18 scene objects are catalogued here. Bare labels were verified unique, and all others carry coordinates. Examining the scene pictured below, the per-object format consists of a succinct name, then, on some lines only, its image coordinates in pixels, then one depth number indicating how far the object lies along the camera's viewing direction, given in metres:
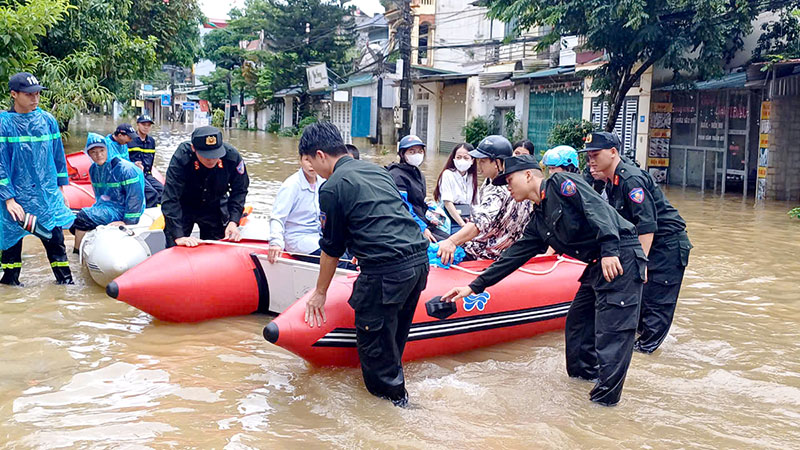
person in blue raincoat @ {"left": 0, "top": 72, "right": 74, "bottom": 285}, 6.00
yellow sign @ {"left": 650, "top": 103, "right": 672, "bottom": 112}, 17.05
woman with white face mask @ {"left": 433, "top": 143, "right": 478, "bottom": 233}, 7.29
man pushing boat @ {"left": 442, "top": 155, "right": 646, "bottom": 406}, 4.00
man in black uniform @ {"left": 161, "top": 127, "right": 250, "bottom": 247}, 5.70
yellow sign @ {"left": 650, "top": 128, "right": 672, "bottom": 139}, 17.11
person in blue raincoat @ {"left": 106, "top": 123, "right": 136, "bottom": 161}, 8.56
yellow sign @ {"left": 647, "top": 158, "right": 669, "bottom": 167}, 17.27
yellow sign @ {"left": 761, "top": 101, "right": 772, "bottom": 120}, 13.87
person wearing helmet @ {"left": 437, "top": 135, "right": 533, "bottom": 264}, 5.19
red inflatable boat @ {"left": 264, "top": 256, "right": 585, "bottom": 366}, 4.47
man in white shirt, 5.67
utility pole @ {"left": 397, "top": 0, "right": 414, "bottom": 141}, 23.02
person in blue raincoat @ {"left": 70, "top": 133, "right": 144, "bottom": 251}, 7.13
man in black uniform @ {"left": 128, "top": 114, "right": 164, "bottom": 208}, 9.70
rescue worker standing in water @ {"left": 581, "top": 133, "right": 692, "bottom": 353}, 4.76
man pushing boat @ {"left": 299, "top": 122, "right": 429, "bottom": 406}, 3.80
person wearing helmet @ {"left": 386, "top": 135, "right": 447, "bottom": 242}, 6.42
